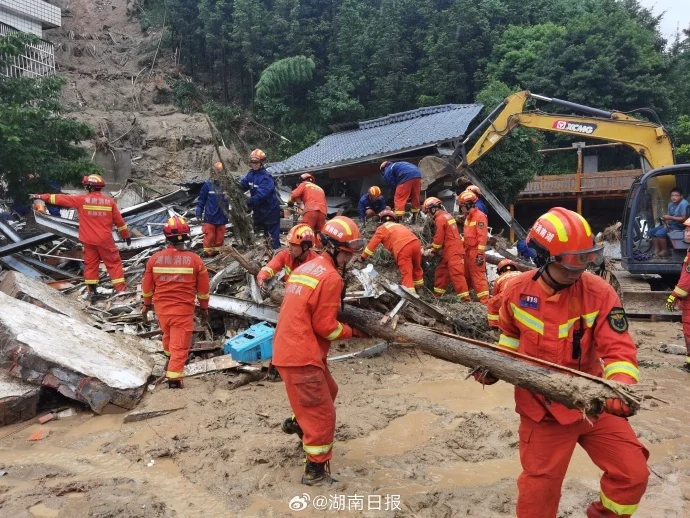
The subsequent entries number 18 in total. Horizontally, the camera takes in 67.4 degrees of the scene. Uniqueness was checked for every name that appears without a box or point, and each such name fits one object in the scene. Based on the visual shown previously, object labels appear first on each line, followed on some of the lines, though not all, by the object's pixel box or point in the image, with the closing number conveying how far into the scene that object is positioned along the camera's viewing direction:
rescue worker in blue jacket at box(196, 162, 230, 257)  8.47
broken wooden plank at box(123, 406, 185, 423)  4.52
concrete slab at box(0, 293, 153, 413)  4.48
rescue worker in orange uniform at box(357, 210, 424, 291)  7.16
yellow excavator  8.42
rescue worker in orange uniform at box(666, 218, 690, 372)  5.88
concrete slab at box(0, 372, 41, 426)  4.38
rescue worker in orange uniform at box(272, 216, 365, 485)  3.45
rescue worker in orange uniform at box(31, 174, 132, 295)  7.20
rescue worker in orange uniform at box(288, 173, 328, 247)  7.57
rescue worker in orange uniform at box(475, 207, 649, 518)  2.49
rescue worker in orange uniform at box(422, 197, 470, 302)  7.74
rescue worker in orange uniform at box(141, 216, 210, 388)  5.29
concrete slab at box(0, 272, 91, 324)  6.06
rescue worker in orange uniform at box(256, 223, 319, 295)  5.02
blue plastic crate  5.84
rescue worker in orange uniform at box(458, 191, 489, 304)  7.93
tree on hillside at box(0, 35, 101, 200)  7.89
